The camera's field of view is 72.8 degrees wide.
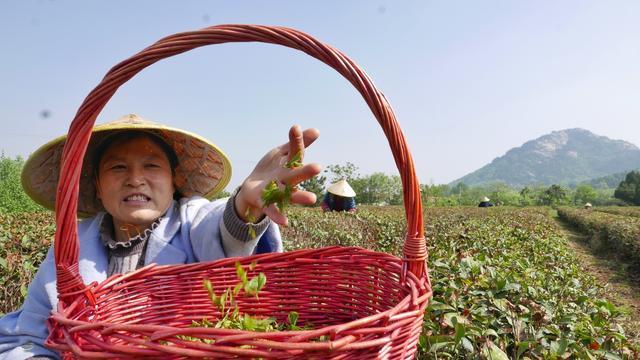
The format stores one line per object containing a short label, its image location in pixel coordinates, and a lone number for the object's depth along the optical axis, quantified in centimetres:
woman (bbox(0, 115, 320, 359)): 143
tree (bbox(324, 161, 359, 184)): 3173
